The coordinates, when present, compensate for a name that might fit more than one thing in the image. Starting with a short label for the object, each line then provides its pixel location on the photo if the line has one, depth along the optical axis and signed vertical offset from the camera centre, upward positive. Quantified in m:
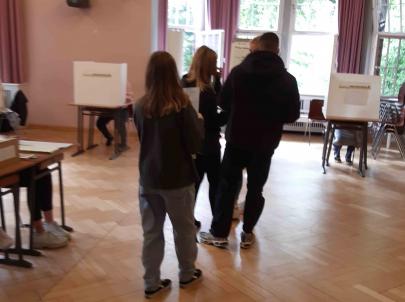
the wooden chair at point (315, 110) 6.95 -0.92
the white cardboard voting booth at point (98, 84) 5.43 -0.51
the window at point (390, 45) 7.37 +0.08
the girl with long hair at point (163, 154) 2.06 -0.50
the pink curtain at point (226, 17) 7.57 +0.44
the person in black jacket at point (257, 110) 2.60 -0.36
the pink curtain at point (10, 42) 6.82 -0.07
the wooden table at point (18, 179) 2.34 -0.75
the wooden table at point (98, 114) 5.59 -0.88
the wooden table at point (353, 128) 5.18 -0.92
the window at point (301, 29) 7.73 +0.29
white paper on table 2.68 -0.63
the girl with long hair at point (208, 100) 2.75 -0.33
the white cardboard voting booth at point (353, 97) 5.07 -0.52
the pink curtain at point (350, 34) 7.40 +0.23
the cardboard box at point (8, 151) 2.29 -0.56
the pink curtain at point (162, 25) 7.36 +0.27
